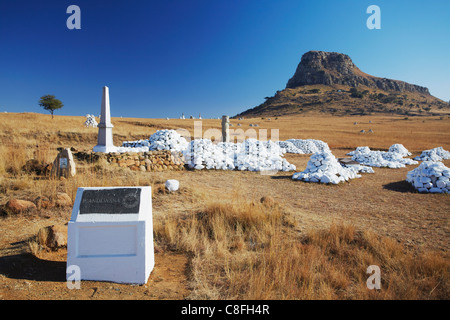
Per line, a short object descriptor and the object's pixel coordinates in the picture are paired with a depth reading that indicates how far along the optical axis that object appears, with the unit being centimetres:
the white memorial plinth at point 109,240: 286
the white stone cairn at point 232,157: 1225
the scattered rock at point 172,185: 693
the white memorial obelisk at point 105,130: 1120
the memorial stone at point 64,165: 769
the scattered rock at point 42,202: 530
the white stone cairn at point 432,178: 850
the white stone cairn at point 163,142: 1392
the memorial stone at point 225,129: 1669
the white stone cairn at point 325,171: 975
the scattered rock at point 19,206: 495
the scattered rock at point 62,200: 551
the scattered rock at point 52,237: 371
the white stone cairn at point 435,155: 1638
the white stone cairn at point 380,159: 1443
